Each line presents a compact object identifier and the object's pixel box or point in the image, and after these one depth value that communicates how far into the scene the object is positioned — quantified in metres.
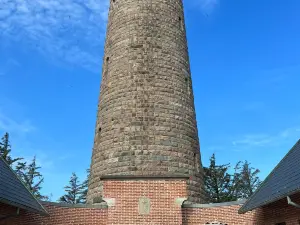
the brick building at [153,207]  7.45
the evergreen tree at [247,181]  24.02
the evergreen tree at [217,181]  21.48
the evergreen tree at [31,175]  23.83
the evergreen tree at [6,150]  21.36
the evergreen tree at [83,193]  28.68
